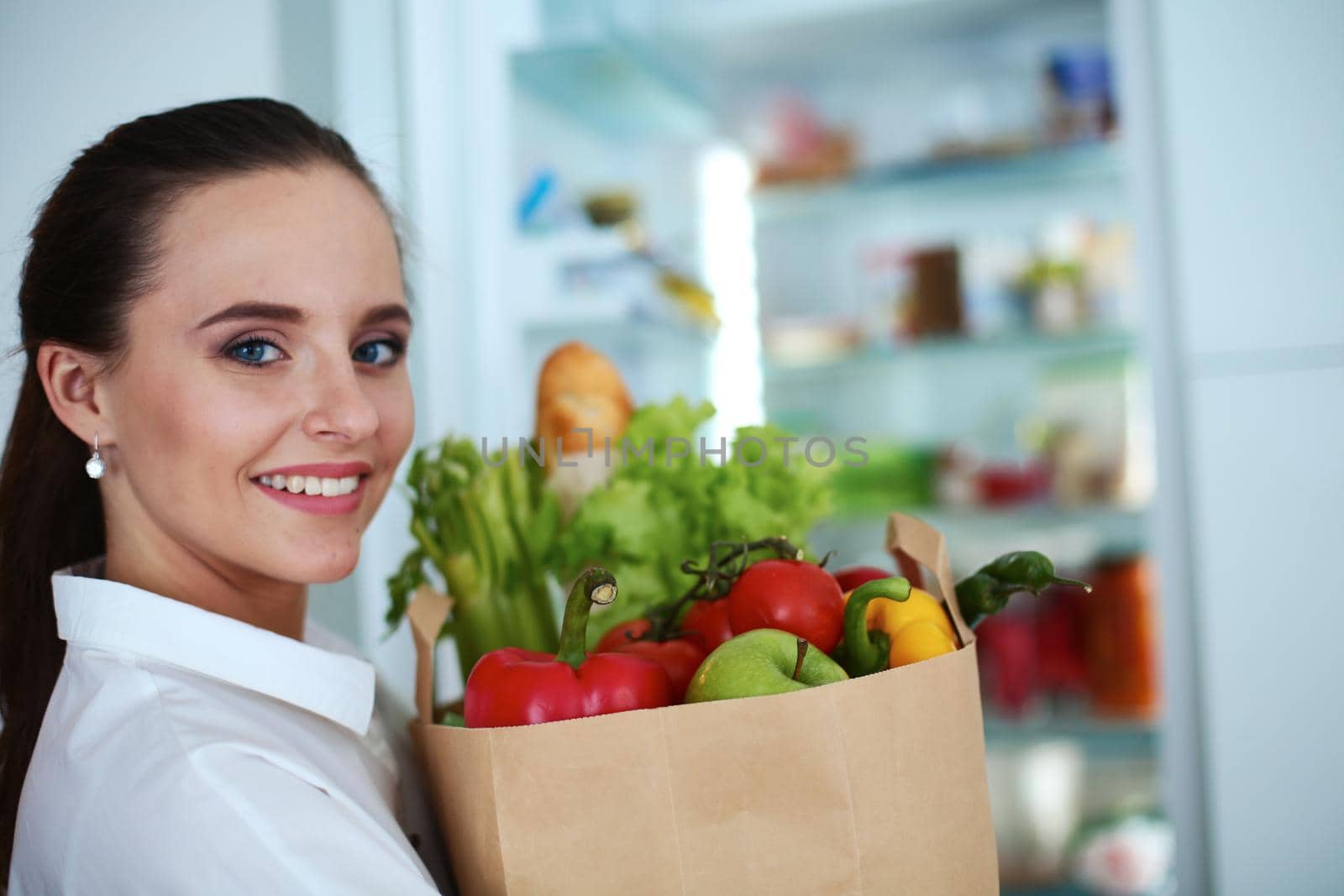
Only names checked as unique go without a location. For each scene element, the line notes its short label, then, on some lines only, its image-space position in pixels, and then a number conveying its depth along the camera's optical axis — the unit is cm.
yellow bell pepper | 69
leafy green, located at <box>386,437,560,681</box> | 95
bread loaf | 107
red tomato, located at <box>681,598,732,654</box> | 79
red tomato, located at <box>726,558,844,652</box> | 73
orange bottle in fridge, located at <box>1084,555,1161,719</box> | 236
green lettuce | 94
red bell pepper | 66
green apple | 63
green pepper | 75
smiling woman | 65
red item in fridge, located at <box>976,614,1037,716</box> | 246
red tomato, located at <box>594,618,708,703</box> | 74
